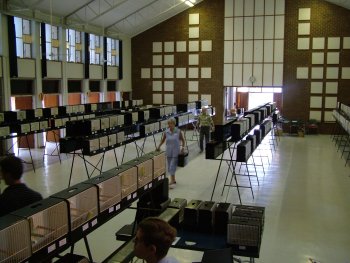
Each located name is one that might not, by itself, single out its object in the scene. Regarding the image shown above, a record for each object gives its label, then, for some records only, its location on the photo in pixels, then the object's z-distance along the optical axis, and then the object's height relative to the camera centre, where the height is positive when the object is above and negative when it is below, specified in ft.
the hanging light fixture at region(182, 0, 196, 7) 66.37 +14.40
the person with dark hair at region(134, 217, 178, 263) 7.88 -2.93
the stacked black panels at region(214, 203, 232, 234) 15.13 -4.79
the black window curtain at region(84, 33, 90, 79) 61.05 +5.20
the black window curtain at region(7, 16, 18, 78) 46.47 +5.01
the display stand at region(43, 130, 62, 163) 46.80 -7.45
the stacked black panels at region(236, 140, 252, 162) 27.02 -4.12
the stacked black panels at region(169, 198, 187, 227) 15.64 -4.75
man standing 44.86 -3.76
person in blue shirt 31.35 -4.16
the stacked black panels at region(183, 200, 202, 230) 15.34 -4.81
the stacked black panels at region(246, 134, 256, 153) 30.49 -3.80
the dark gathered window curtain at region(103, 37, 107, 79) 66.08 +5.24
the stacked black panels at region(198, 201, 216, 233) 15.24 -4.82
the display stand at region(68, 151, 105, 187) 33.49 -7.33
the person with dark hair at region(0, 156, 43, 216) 12.32 -3.08
